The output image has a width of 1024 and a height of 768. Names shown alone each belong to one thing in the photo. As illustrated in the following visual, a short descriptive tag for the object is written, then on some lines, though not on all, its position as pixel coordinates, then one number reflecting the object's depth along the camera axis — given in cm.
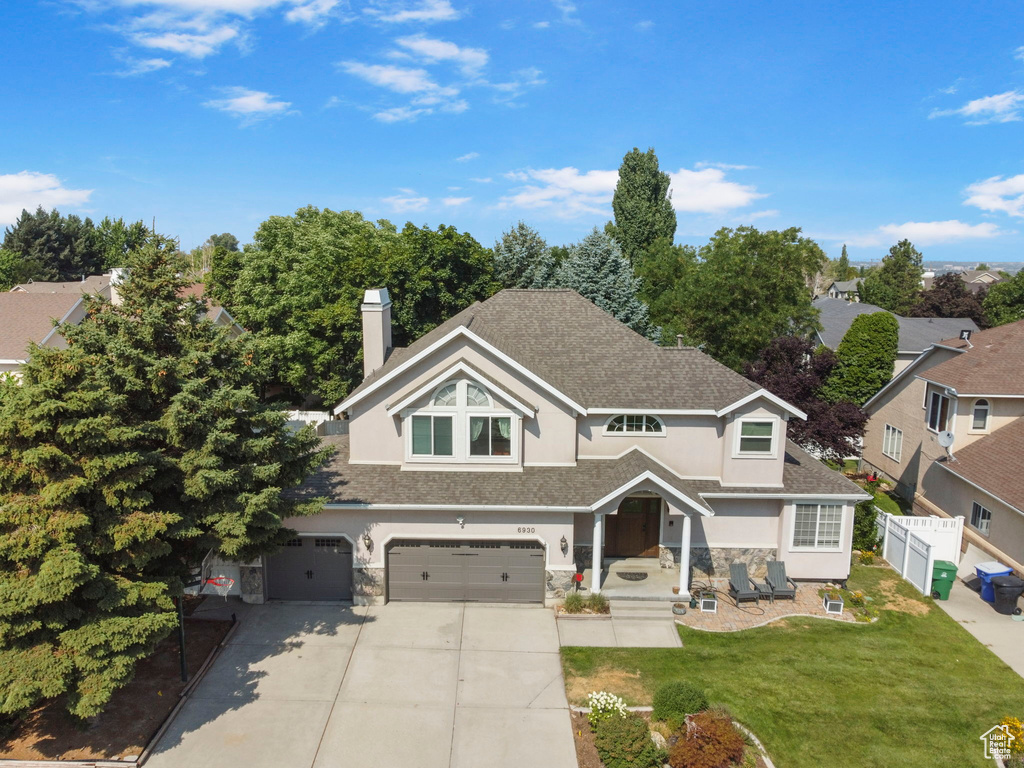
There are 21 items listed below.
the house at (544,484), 1842
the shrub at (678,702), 1338
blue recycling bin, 1920
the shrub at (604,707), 1343
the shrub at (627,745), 1241
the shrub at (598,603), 1830
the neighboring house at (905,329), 3941
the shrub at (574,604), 1828
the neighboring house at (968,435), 2073
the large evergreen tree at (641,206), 6612
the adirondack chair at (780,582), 1928
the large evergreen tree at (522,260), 4638
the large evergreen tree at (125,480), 1157
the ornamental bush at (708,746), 1230
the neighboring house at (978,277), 13100
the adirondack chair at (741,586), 1905
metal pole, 1490
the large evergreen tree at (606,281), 4416
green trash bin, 1962
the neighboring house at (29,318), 3397
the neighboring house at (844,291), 9197
